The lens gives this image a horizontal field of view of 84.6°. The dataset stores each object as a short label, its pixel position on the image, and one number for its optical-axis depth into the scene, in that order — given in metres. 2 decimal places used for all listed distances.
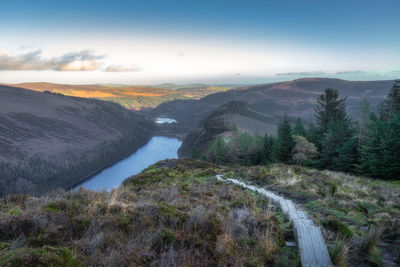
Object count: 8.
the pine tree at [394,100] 35.81
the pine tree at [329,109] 46.44
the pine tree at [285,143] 42.28
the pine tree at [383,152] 24.14
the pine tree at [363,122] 31.85
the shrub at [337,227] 5.41
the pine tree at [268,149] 47.90
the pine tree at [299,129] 50.38
